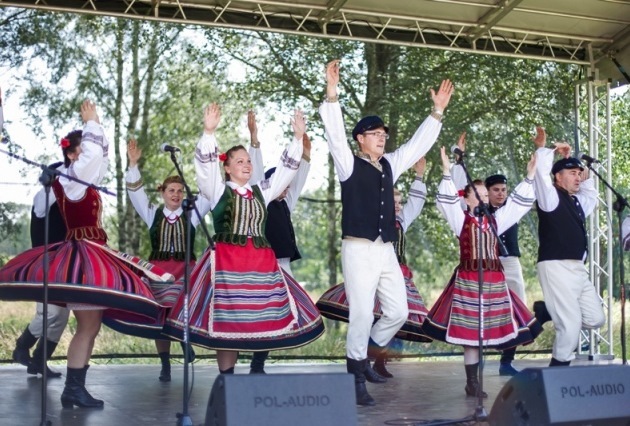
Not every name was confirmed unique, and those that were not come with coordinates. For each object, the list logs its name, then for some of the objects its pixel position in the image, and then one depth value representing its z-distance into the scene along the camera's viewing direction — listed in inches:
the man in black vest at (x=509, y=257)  268.2
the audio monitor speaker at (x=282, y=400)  123.3
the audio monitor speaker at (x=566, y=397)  133.9
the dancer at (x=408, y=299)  247.4
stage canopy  272.8
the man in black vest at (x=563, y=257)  230.1
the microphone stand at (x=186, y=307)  161.8
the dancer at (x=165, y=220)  240.4
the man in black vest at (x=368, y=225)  200.4
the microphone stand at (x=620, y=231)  226.5
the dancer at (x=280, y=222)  245.3
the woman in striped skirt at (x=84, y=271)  177.5
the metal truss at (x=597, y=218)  309.4
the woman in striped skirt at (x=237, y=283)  191.0
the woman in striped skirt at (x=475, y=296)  222.8
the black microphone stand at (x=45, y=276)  154.8
